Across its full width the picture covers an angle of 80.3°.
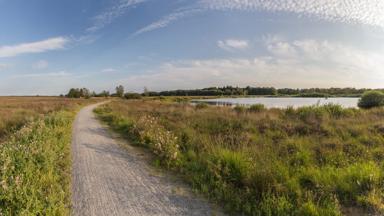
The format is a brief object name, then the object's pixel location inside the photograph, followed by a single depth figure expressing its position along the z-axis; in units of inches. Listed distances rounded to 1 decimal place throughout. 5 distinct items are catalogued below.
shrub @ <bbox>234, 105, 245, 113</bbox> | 875.5
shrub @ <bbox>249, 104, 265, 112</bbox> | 921.0
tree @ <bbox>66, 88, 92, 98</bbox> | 4434.1
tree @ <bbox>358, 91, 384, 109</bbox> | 1112.2
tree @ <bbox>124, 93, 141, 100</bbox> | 3455.2
